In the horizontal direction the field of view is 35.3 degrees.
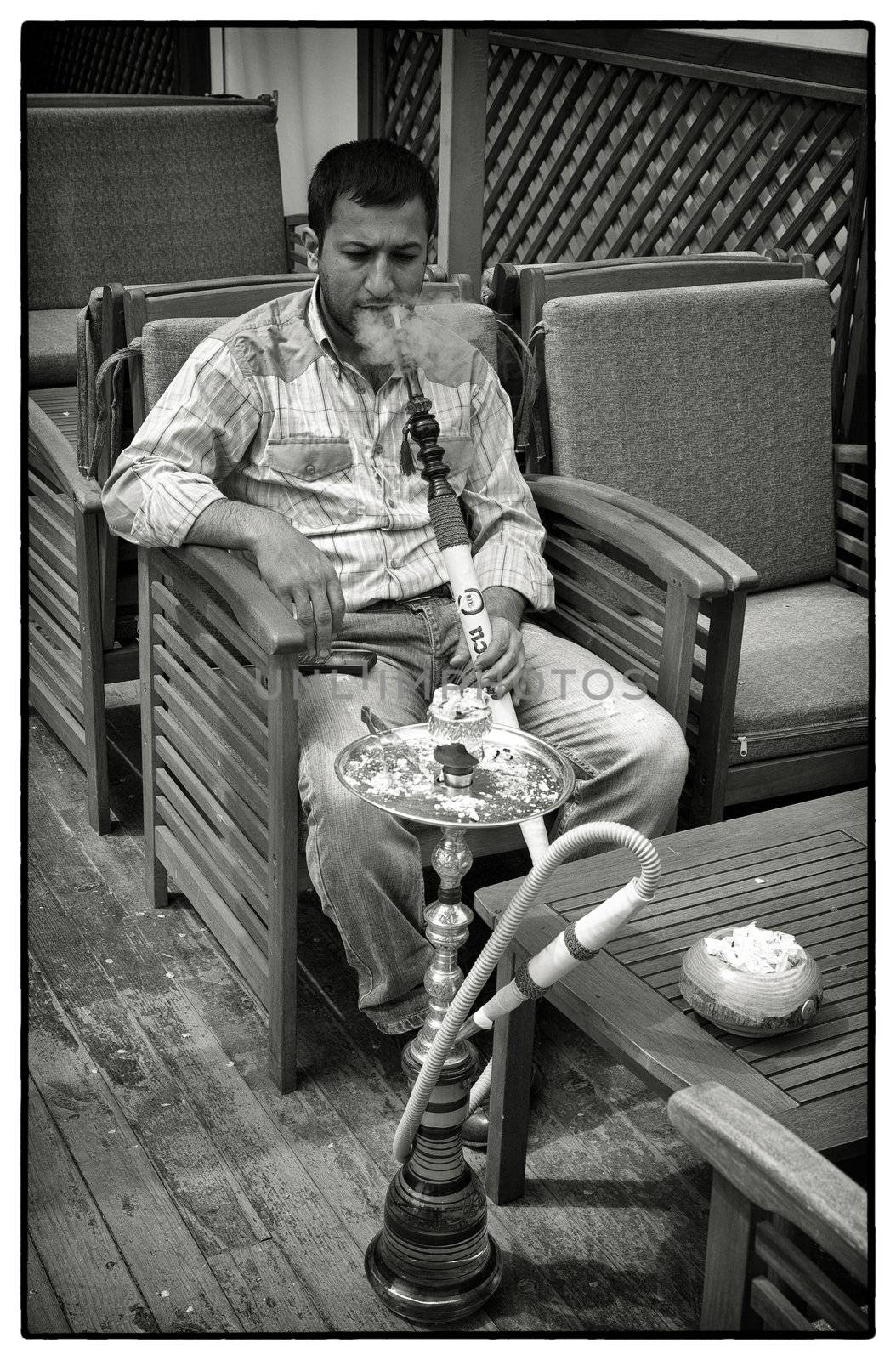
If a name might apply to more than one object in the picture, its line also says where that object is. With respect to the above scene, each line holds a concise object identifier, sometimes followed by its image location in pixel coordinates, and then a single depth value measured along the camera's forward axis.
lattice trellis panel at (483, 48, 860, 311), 3.68
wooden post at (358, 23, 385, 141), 4.77
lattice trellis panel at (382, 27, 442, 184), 4.43
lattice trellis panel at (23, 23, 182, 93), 6.18
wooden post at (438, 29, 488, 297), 3.41
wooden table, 1.51
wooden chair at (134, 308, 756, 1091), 2.00
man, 2.03
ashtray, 1.54
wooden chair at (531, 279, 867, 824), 2.37
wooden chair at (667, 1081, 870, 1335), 1.08
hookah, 1.47
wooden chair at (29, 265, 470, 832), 2.48
